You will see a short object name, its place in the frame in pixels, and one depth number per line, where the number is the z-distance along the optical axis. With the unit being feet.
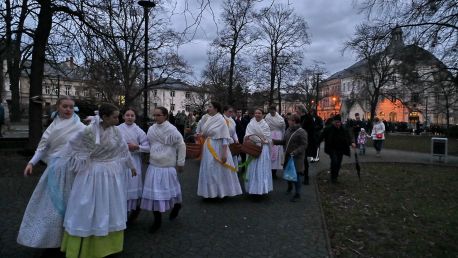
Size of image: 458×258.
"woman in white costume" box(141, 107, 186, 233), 18.47
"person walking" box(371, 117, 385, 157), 58.90
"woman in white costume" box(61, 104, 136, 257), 13.67
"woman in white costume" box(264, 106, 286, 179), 33.94
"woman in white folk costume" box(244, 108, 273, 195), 26.35
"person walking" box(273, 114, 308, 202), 26.76
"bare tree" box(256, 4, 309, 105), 127.75
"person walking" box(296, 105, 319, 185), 32.30
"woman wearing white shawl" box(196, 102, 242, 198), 25.00
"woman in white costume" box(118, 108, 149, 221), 19.40
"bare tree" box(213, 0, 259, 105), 111.65
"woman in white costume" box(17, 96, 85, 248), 14.06
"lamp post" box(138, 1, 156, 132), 44.43
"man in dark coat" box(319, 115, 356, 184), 33.55
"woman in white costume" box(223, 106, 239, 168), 28.94
